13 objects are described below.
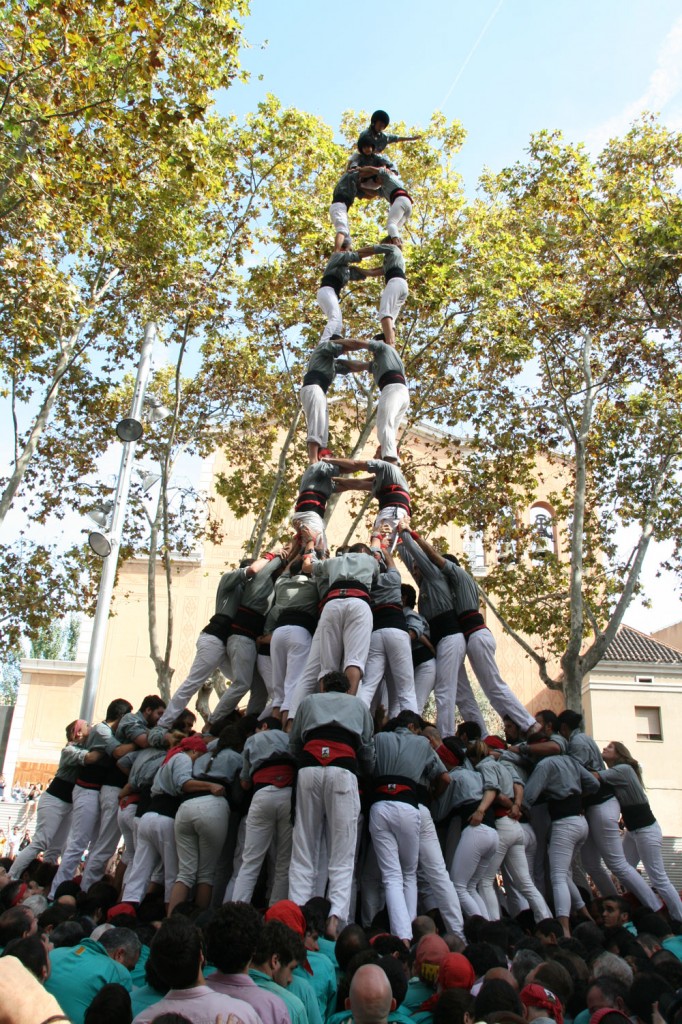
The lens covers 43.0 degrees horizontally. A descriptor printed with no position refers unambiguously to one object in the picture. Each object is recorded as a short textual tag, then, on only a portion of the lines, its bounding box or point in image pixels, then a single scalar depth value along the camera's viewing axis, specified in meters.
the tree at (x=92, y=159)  10.86
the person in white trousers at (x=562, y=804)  8.09
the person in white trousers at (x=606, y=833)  8.39
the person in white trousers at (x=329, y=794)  6.37
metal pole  12.79
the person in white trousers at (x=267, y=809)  6.74
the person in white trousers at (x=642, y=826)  8.55
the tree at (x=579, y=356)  16.56
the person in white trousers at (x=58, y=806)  8.94
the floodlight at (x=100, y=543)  13.37
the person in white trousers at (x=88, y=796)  8.66
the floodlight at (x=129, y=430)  13.42
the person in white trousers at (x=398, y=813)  6.64
